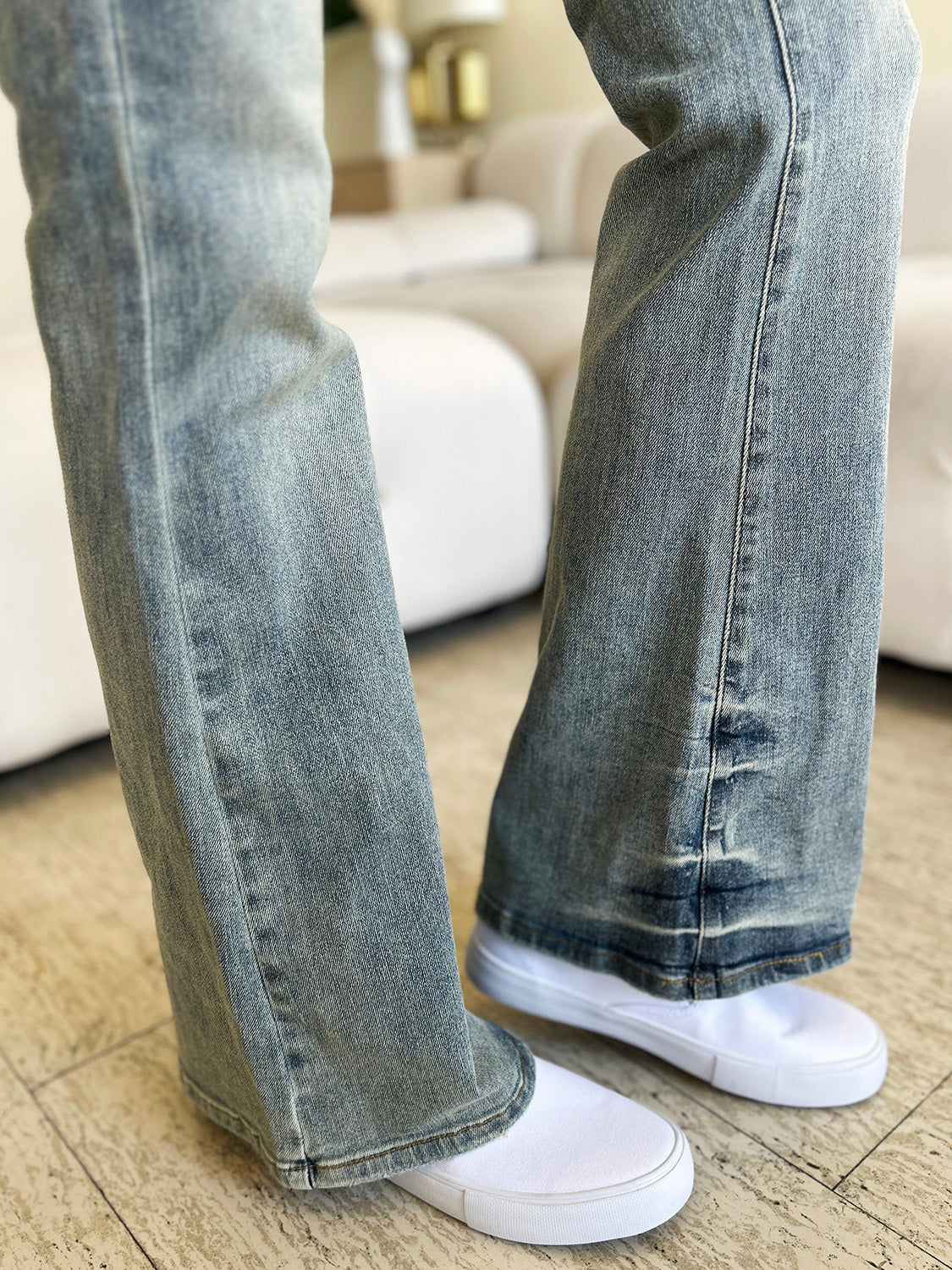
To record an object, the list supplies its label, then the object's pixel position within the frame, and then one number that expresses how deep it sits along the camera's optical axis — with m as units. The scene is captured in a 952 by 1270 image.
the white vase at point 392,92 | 3.07
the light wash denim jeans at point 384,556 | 0.34
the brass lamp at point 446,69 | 2.90
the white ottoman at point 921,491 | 0.91
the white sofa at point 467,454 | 0.88
